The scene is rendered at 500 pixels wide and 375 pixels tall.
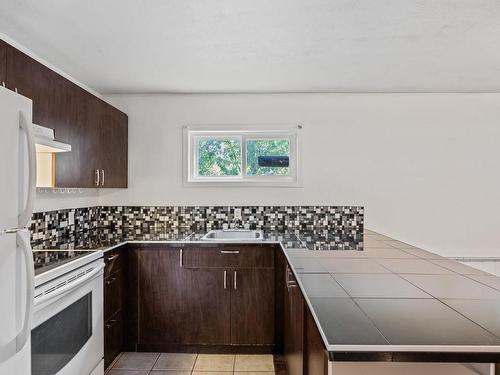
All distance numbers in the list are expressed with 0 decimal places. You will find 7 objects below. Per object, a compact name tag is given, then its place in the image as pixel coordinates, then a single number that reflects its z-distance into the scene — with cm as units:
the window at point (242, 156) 366
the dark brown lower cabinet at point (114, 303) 258
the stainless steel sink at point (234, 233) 348
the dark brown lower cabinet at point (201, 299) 294
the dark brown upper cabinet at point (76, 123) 200
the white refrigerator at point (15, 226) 126
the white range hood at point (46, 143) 185
